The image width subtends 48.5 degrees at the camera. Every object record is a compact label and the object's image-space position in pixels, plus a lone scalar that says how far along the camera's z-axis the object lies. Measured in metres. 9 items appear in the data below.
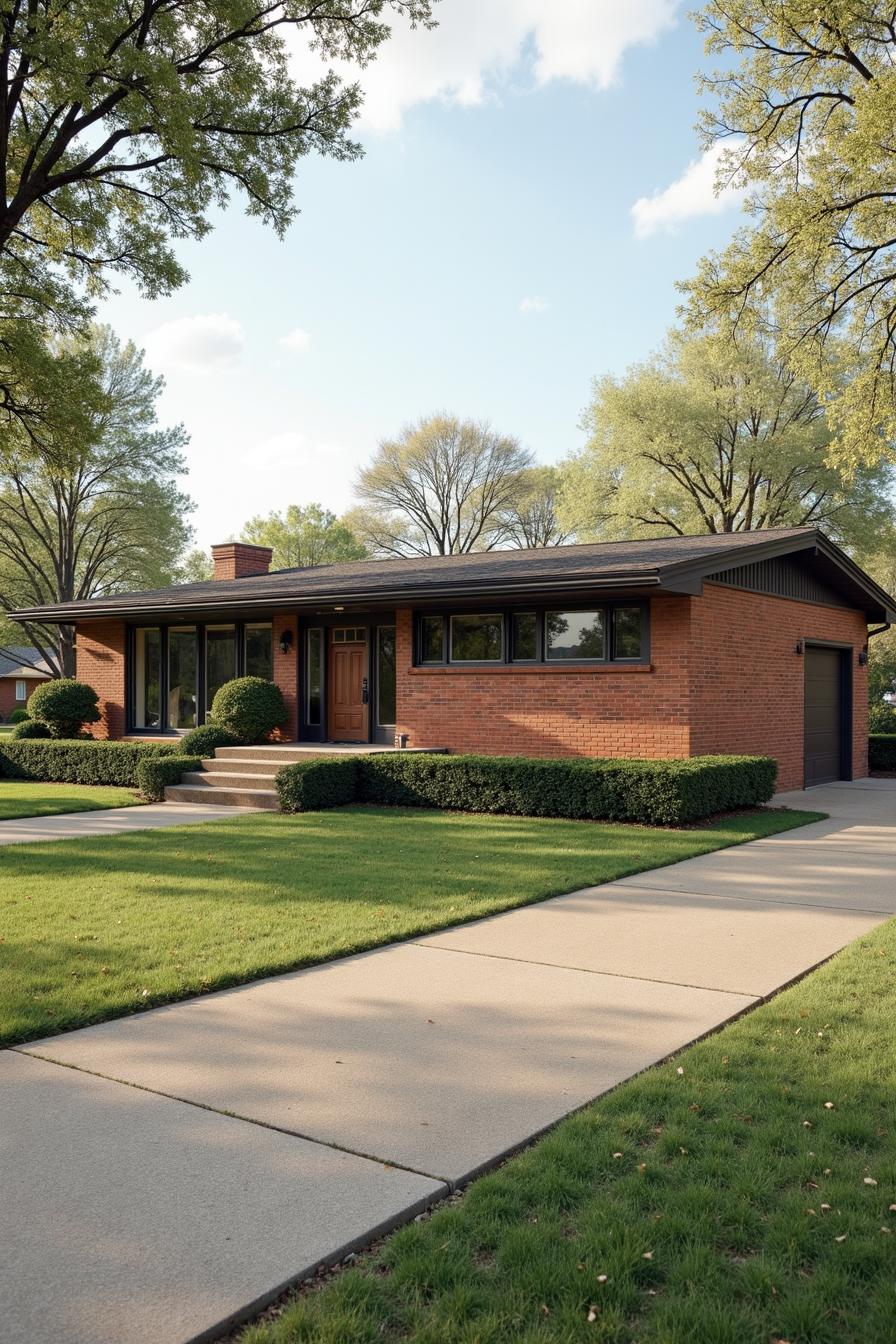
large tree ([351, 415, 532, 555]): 46.34
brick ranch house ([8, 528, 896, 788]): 13.93
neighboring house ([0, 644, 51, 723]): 54.25
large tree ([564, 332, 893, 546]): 32.31
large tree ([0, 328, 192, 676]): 35.09
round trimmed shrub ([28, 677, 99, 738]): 19.94
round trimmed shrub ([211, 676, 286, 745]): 17.25
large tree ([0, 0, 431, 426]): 12.89
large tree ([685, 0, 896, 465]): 16.77
